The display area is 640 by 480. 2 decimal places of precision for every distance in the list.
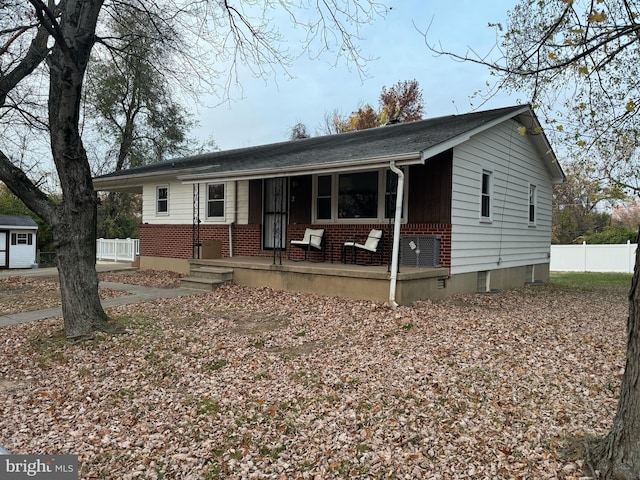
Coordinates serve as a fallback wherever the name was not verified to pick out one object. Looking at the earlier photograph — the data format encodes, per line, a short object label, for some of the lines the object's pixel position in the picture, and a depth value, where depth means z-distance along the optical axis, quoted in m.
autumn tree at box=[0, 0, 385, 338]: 6.04
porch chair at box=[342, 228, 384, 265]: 9.49
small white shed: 20.98
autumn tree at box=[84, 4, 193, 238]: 23.88
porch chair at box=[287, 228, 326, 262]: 10.57
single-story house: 8.92
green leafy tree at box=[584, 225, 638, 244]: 23.75
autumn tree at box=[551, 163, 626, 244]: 30.88
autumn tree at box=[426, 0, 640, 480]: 2.65
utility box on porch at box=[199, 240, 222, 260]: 12.25
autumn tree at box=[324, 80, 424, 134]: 30.52
